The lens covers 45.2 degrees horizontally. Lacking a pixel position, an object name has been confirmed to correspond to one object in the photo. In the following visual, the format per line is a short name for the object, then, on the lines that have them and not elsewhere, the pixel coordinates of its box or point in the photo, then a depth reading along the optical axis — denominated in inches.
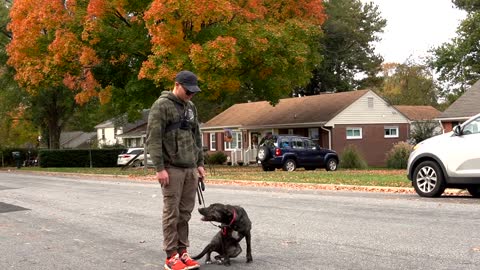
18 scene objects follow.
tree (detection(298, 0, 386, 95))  2026.3
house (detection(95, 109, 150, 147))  2679.6
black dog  227.0
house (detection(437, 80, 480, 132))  1264.8
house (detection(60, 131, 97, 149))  3422.2
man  222.5
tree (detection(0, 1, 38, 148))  1621.6
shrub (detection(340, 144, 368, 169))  1275.8
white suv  451.2
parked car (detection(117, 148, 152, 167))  1720.0
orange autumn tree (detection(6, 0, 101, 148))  1123.3
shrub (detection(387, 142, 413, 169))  1261.1
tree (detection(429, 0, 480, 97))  1560.0
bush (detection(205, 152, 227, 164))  1720.0
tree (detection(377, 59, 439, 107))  2559.1
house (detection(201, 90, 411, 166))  1504.7
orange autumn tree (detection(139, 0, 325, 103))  994.1
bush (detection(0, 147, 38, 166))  2186.3
